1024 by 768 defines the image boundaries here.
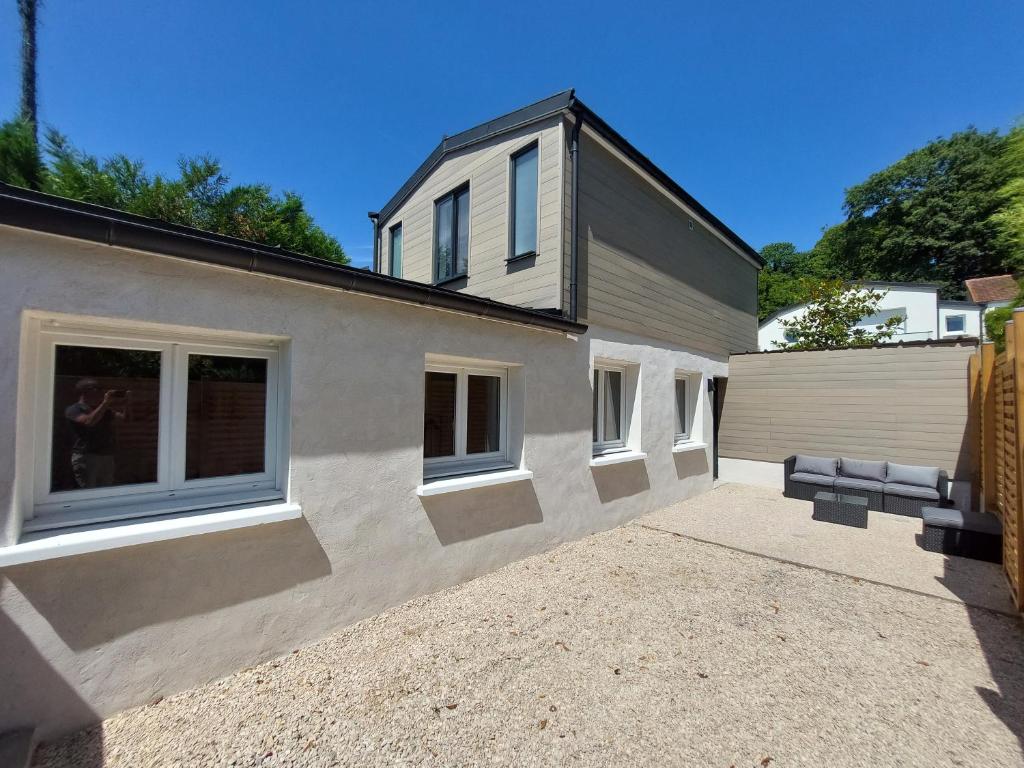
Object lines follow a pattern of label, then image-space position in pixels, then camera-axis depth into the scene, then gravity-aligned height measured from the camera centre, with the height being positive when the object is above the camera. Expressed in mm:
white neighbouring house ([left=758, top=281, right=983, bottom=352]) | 23266 +5122
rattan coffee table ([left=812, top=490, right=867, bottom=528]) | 6789 -1863
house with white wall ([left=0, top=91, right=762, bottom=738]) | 2346 -418
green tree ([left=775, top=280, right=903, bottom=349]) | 14328 +2924
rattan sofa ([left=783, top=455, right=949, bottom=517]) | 7387 -1594
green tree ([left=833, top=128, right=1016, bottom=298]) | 30203 +14393
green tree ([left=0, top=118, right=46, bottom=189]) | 10141 +5744
